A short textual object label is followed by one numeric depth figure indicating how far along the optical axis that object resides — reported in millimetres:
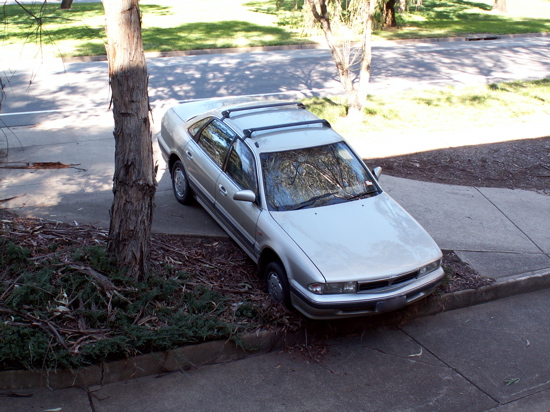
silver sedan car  5188
